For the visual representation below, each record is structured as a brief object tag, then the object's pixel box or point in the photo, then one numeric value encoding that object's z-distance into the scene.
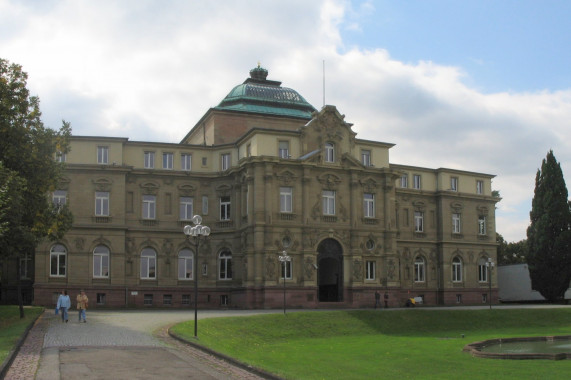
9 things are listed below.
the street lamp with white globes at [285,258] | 51.97
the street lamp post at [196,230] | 35.67
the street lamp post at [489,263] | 62.88
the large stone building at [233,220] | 58.19
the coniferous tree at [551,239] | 71.62
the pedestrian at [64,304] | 38.19
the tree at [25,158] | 36.84
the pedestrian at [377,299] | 58.64
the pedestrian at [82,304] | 38.69
